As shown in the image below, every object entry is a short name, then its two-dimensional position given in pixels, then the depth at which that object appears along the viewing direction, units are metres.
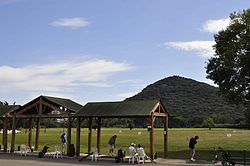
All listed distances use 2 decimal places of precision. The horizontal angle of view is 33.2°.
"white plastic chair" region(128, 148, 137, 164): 24.65
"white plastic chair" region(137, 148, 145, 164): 24.55
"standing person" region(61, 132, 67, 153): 31.06
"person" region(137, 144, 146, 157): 24.56
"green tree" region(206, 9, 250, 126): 34.31
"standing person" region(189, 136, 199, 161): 26.04
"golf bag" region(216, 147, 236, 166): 22.67
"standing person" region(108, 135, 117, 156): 28.54
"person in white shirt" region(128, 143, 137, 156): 24.79
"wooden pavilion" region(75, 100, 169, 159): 26.38
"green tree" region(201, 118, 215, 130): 115.69
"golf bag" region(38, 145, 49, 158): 27.94
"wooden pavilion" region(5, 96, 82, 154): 30.16
